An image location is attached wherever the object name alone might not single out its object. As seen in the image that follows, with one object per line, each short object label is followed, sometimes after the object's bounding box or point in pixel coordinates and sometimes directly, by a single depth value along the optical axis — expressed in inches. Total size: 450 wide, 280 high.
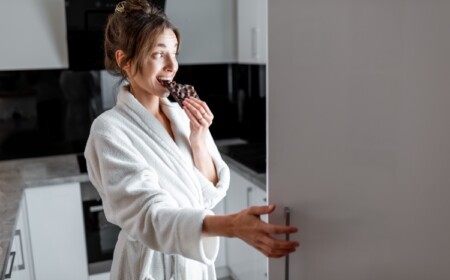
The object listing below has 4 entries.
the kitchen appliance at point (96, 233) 88.4
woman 34.7
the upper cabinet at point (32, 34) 88.4
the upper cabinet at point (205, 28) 103.8
